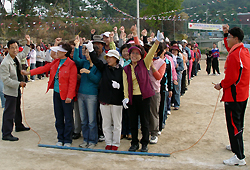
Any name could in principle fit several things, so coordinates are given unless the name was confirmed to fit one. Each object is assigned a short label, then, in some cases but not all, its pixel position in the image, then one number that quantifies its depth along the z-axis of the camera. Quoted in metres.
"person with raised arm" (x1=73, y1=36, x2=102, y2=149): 5.02
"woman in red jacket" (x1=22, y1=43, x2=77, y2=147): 5.05
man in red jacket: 4.07
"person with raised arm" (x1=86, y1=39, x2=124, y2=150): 4.79
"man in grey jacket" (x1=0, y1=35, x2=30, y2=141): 5.52
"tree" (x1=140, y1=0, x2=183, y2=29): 38.09
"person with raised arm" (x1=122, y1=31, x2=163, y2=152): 4.65
